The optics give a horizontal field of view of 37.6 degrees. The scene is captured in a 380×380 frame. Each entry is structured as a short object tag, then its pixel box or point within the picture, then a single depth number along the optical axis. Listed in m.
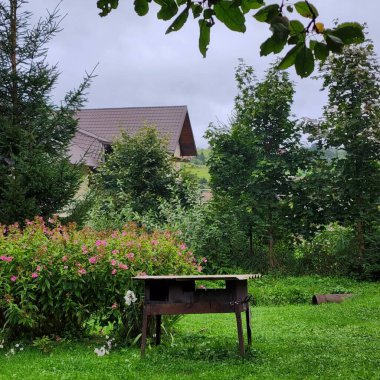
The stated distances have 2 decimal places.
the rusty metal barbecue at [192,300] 6.15
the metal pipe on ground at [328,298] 11.33
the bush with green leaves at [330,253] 14.68
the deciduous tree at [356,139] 14.23
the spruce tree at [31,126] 9.29
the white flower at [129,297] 6.87
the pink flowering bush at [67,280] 6.98
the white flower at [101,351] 6.44
